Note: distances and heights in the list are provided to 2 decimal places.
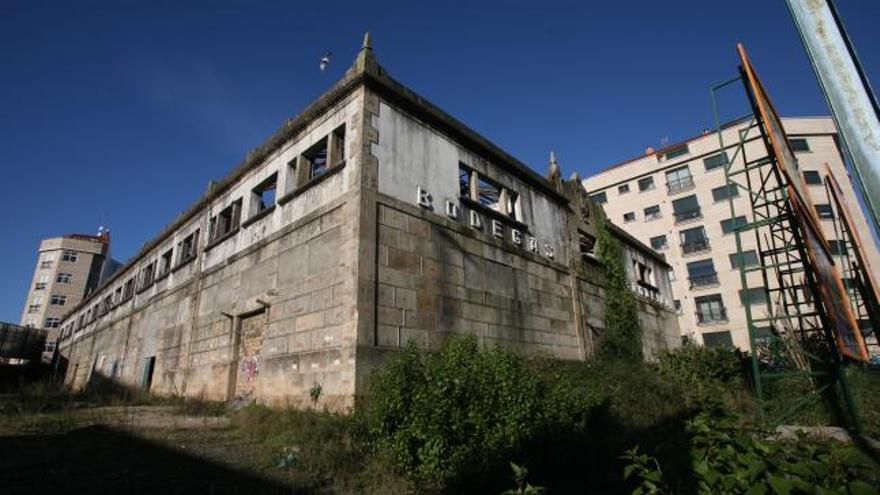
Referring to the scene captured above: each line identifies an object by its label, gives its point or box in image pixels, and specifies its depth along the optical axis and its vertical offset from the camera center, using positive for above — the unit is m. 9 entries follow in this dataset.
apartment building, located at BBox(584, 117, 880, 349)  33.00 +13.35
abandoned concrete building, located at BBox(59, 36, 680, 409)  8.19 +3.05
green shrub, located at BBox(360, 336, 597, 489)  4.56 -0.28
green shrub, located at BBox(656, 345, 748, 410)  11.09 +0.28
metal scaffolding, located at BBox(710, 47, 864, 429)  7.18 +0.80
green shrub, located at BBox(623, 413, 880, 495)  2.38 -0.51
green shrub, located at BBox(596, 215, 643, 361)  13.98 +2.48
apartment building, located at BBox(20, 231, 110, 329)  56.38 +15.87
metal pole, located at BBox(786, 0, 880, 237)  1.62 +1.09
